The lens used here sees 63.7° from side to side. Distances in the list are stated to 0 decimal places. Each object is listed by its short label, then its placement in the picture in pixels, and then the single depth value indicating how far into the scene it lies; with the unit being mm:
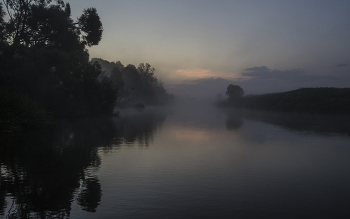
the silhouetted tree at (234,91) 120781
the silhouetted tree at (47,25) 36188
